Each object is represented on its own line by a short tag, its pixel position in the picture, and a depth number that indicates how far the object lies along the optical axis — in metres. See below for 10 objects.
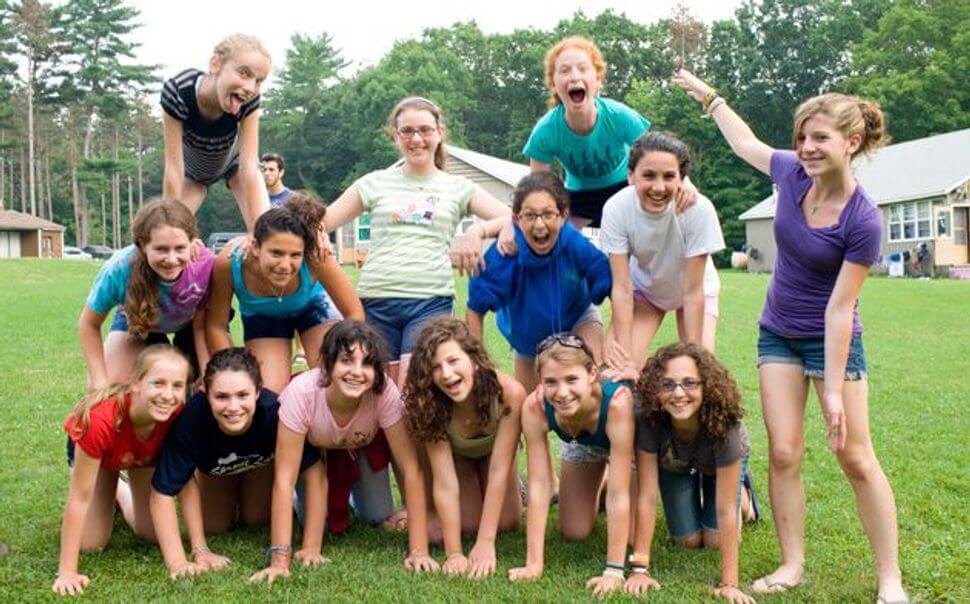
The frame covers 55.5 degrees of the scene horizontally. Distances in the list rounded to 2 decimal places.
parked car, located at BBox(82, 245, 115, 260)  60.77
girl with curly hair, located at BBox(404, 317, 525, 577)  4.79
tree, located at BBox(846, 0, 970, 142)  51.25
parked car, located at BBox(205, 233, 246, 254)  37.25
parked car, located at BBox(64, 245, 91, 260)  61.60
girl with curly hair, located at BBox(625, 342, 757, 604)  4.47
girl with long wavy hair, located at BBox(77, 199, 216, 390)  4.86
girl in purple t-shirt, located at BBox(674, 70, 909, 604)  4.14
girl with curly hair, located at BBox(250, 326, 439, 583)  4.72
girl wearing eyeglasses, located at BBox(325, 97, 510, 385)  5.59
